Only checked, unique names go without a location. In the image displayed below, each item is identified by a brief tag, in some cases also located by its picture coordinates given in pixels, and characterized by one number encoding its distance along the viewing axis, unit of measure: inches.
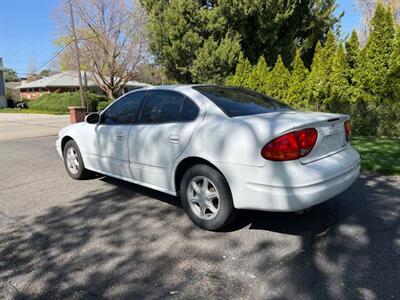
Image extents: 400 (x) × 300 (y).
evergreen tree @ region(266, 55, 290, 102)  480.1
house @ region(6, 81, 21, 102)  2286.9
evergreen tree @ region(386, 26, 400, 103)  372.8
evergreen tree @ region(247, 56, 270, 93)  499.5
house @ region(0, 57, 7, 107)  1991.9
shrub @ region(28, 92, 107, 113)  1219.9
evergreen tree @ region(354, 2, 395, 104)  384.2
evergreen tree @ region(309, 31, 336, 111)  430.0
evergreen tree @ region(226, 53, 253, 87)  515.8
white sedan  122.2
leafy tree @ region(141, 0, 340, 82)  526.6
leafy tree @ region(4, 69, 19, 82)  4399.6
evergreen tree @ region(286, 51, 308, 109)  461.4
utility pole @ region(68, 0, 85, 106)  962.4
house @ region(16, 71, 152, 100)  1891.0
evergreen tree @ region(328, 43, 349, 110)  415.8
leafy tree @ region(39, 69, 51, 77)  3312.5
